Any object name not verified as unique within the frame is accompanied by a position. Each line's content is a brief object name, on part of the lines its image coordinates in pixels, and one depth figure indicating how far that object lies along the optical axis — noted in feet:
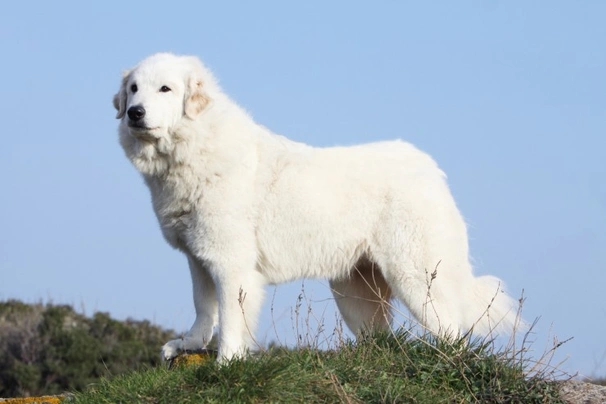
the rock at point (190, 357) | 42.38
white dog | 44.16
